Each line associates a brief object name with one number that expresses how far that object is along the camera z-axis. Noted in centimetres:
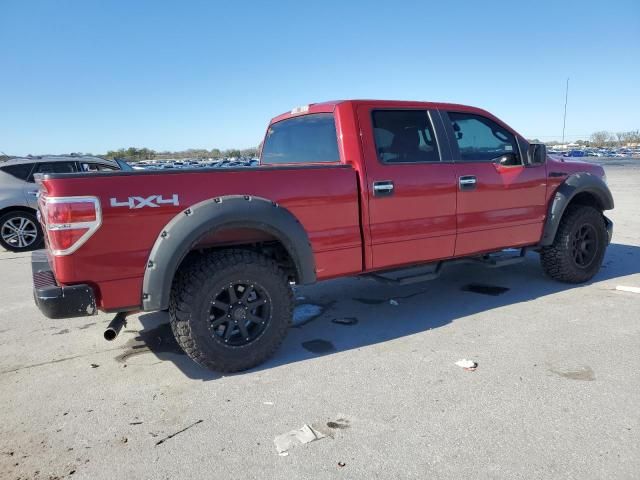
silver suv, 862
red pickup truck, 293
